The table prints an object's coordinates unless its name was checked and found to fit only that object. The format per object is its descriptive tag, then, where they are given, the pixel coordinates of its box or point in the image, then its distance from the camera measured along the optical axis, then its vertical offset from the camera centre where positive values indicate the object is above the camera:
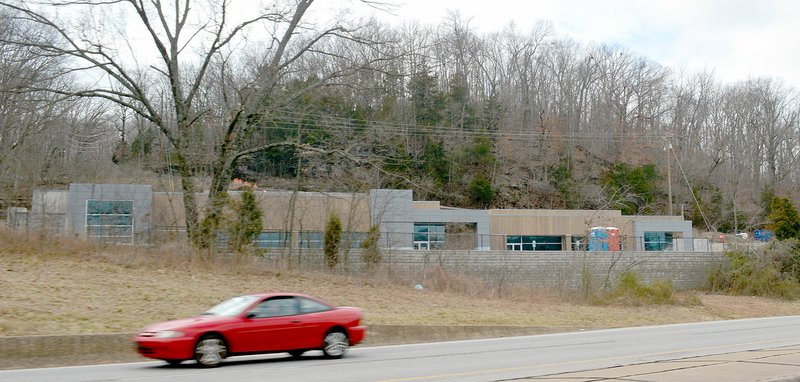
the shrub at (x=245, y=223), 32.22 +0.95
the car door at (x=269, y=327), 15.07 -1.59
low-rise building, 31.80 +1.53
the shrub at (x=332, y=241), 34.62 +0.19
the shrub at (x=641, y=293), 35.69 -2.34
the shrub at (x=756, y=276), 44.38 -2.01
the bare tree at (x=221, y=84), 32.28 +7.15
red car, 14.33 -1.63
